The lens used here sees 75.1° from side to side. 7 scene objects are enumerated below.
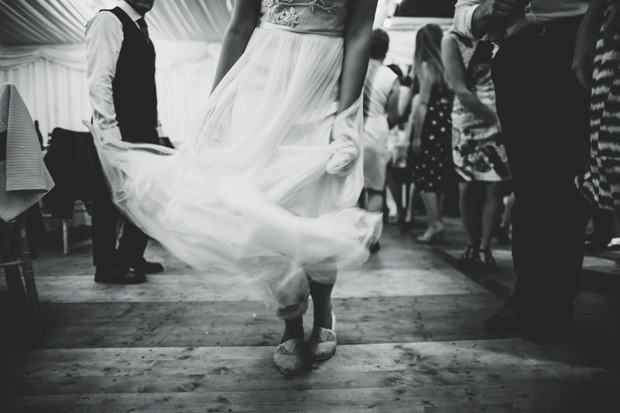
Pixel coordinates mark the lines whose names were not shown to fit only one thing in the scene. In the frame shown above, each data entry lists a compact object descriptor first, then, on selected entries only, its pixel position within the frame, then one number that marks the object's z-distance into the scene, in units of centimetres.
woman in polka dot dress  298
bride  100
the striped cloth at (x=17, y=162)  142
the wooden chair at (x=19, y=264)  152
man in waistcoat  206
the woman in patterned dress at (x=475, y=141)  206
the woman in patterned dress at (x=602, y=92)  82
